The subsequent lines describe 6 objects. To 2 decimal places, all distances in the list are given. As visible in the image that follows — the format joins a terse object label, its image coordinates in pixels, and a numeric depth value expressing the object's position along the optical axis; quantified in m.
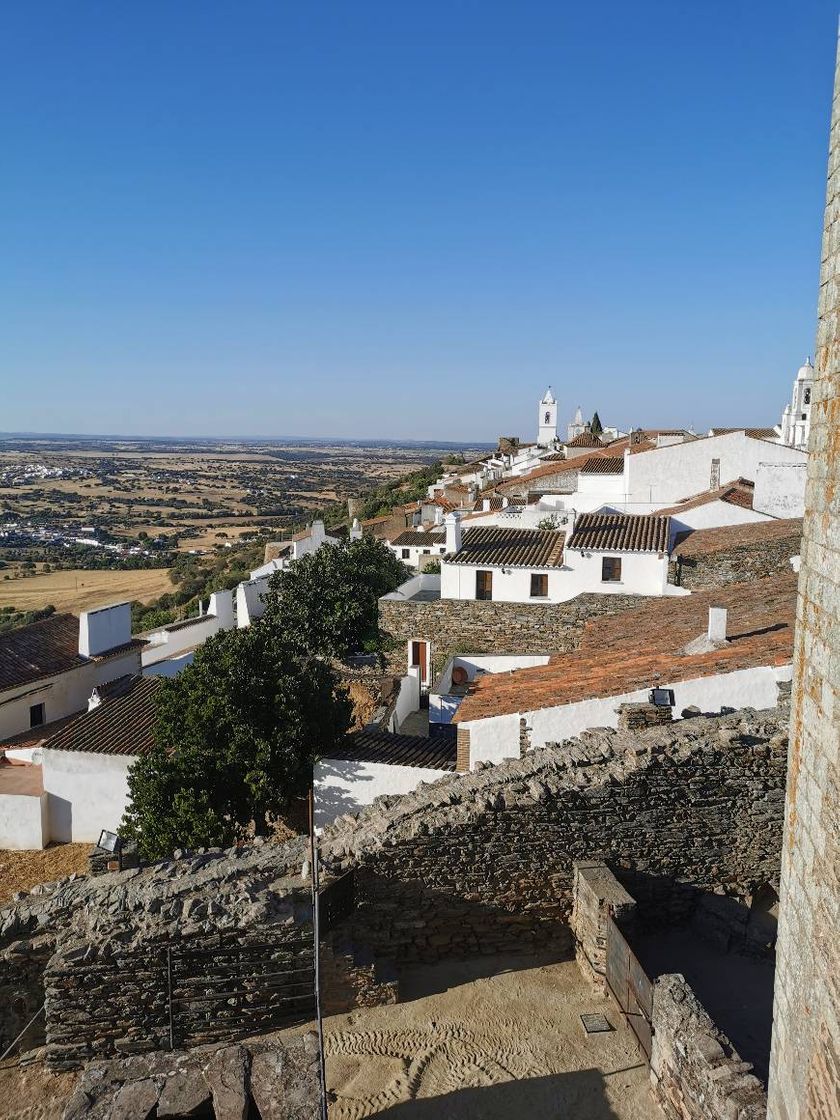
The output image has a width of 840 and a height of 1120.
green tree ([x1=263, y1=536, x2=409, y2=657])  24.97
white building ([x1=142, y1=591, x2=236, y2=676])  24.35
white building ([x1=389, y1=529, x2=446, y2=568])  38.34
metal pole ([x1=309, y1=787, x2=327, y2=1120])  7.16
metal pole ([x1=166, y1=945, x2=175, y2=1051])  7.32
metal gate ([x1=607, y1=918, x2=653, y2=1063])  6.94
